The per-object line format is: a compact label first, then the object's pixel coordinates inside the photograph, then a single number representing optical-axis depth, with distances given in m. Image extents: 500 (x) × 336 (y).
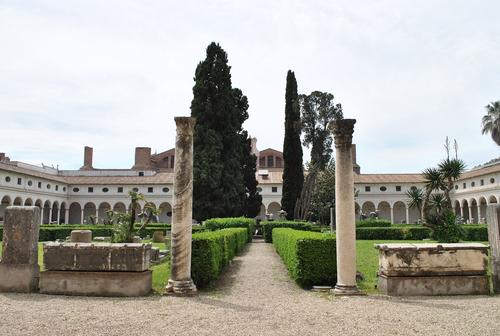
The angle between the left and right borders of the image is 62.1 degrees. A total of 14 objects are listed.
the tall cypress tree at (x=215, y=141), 26.81
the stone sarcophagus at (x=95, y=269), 7.34
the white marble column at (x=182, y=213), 7.62
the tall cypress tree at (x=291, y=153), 33.12
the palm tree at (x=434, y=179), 14.42
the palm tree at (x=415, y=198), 17.55
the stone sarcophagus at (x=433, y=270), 7.40
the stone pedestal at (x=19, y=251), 7.58
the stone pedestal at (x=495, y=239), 7.54
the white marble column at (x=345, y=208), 7.61
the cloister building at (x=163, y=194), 45.72
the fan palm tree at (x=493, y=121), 37.09
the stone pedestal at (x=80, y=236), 15.04
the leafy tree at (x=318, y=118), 32.34
